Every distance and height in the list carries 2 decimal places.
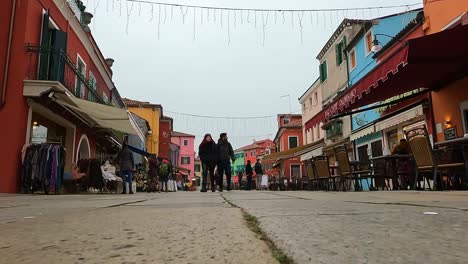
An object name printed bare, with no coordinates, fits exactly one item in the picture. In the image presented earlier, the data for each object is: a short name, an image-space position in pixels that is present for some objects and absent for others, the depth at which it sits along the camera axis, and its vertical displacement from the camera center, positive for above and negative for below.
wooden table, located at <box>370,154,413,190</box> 8.91 +0.58
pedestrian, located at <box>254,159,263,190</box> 22.87 +1.08
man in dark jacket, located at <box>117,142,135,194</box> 12.26 +0.90
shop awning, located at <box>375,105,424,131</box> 13.20 +2.68
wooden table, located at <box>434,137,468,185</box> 6.65 +0.80
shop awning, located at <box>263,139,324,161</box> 26.06 +2.58
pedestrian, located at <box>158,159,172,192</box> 19.33 +0.99
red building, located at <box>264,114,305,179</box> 48.84 +6.68
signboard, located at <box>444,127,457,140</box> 10.93 +1.55
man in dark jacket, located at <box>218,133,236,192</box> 11.39 +1.01
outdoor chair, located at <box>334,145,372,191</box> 9.21 +0.57
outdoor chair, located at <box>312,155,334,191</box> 10.54 +0.60
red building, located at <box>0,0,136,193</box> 9.30 +2.63
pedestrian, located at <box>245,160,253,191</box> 20.55 +0.96
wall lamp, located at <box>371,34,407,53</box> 17.81 +6.30
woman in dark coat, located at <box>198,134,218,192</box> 11.09 +1.02
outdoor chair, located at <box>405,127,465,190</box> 6.98 +0.59
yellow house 41.75 +8.16
